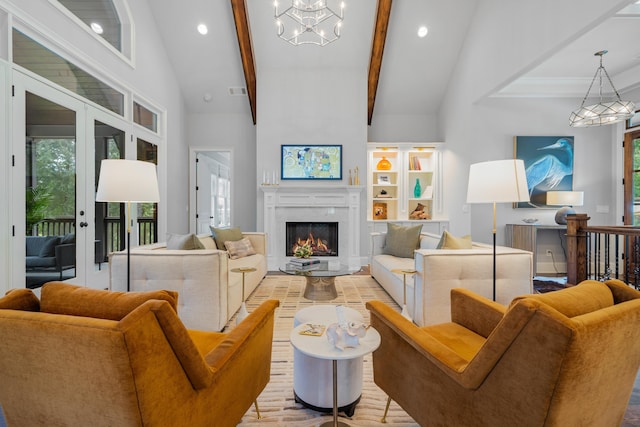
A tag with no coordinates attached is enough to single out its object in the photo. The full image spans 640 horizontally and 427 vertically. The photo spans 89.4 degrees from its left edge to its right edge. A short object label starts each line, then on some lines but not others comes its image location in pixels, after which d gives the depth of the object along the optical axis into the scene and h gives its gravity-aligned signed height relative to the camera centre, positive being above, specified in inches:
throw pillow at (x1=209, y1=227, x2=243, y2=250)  164.9 -13.7
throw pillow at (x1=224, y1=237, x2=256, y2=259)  160.9 -19.8
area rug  66.4 -43.2
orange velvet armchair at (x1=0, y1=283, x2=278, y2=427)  35.5 -18.2
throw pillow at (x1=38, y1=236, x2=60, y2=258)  119.7 -14.2
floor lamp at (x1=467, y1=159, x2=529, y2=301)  92.4 +8.0
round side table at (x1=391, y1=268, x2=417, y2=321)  107.6 -29.7
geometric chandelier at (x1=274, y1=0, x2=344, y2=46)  207.3 +119.6
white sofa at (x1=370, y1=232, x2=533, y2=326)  103.2 -21.7
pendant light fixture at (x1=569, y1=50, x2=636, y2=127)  154.0 +47.6
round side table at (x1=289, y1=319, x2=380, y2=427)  52.4 -23.6
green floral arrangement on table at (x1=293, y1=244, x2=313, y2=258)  147.3 -19.5
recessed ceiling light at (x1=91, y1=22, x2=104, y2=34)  148.8 +84.9
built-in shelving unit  250.8 +21.5
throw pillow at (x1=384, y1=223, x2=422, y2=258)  159.6 -15.3
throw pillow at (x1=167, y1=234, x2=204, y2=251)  118.8 -12.5
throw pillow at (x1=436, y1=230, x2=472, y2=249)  118.3 -12.1
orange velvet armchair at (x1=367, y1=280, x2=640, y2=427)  36.2 -20.3
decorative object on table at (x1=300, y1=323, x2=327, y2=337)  61.3 -23.6
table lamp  193.0 +6.1
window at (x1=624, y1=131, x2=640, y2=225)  196.5 +19.9
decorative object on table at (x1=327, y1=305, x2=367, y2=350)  54.9 -21.4
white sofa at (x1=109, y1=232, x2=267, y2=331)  102.6 -21.9
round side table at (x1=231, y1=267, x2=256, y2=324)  115.2 -35.9
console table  204.2 -20.2
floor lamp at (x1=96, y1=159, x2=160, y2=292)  91.4 +7.7
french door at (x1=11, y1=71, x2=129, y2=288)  110.3 +10.2
